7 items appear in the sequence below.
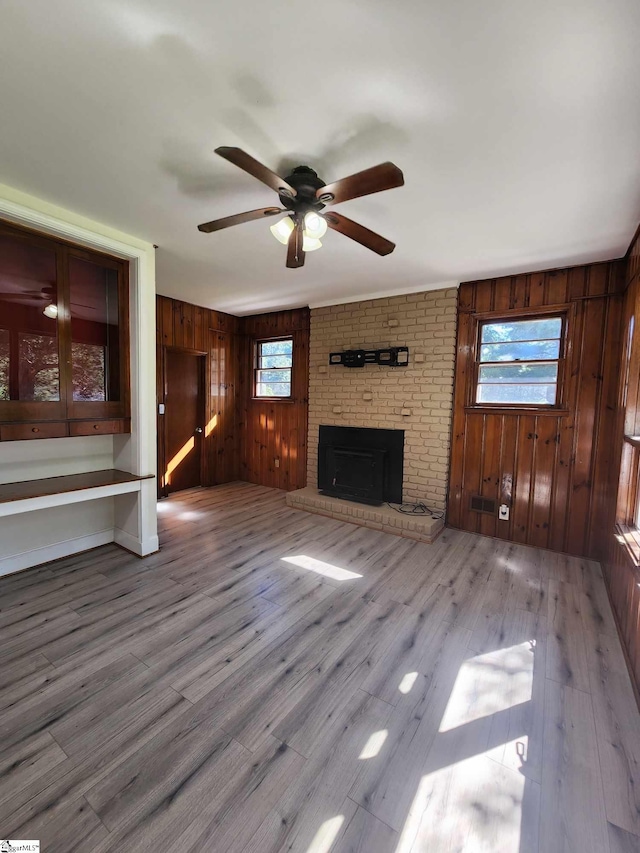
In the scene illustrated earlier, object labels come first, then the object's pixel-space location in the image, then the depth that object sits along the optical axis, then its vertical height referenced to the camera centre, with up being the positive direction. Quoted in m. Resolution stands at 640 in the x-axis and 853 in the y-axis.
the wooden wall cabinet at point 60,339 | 2.49 +0.39
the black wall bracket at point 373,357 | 4.19 +0.51
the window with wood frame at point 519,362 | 3.48 +0.42
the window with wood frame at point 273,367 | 5.46 +0.45
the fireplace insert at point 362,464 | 4.29 -0.79
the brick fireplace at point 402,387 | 3.97 +0.15
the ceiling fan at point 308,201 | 1.54 +0.97
